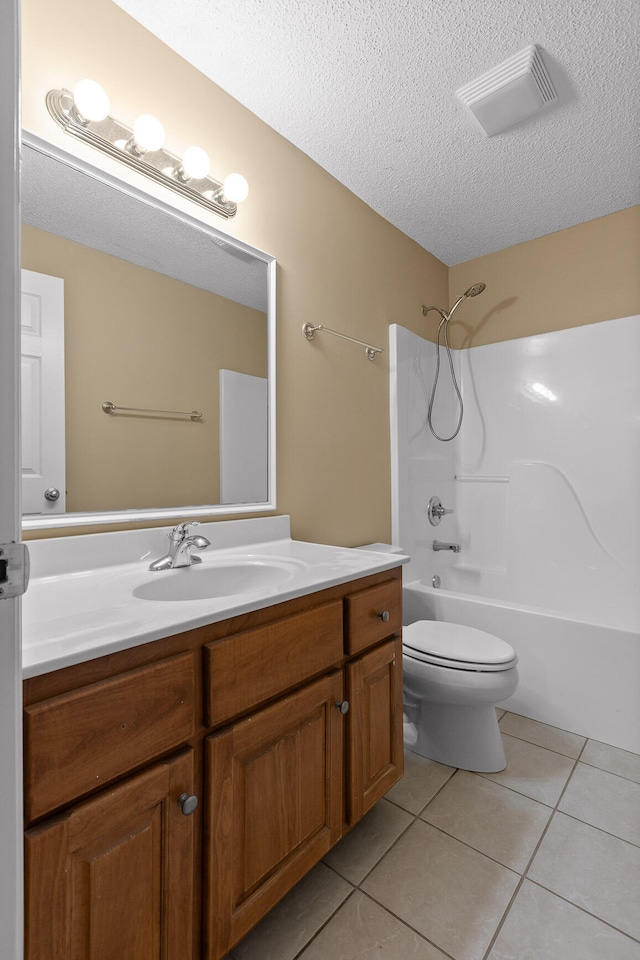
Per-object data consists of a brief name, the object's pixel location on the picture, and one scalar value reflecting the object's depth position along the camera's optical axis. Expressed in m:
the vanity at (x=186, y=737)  0.68
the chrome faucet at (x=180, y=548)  1.24
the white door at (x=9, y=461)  0.50
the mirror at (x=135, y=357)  1.15
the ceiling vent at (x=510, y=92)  1.48
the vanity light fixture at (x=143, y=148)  1.16
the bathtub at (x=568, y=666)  1.84
